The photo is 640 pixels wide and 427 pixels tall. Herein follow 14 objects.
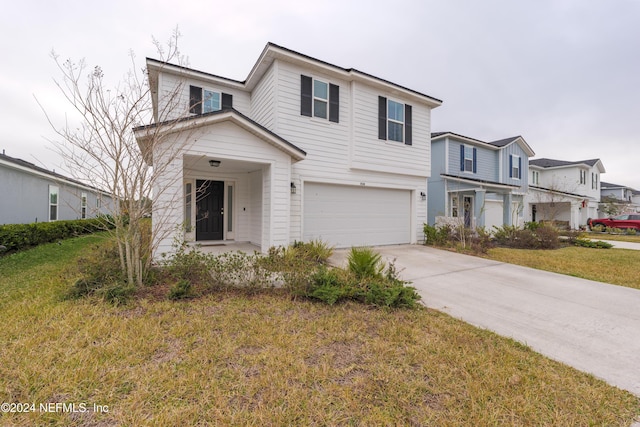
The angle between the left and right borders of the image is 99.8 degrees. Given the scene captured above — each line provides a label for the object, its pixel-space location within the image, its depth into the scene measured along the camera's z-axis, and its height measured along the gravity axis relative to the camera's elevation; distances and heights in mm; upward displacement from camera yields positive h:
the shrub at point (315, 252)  7390 -1030
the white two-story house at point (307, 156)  7539 +1856
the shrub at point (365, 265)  4988 -923
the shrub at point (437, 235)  10938 -771
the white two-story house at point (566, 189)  21359 +2615
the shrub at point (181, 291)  4293 -1241
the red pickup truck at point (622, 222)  19672 -292
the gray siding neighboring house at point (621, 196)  27988 +3071
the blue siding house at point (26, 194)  9867 +788
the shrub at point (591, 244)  11500 -1162
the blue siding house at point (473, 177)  14086 +2304
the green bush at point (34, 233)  8133 -719
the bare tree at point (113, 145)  4562 +1189
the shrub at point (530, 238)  11203 -889
